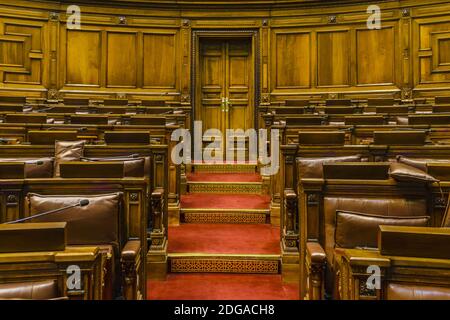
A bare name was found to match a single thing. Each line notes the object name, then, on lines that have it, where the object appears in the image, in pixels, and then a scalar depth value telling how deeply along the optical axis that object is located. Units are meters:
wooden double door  6.39
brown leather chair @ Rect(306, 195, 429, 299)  1.56
